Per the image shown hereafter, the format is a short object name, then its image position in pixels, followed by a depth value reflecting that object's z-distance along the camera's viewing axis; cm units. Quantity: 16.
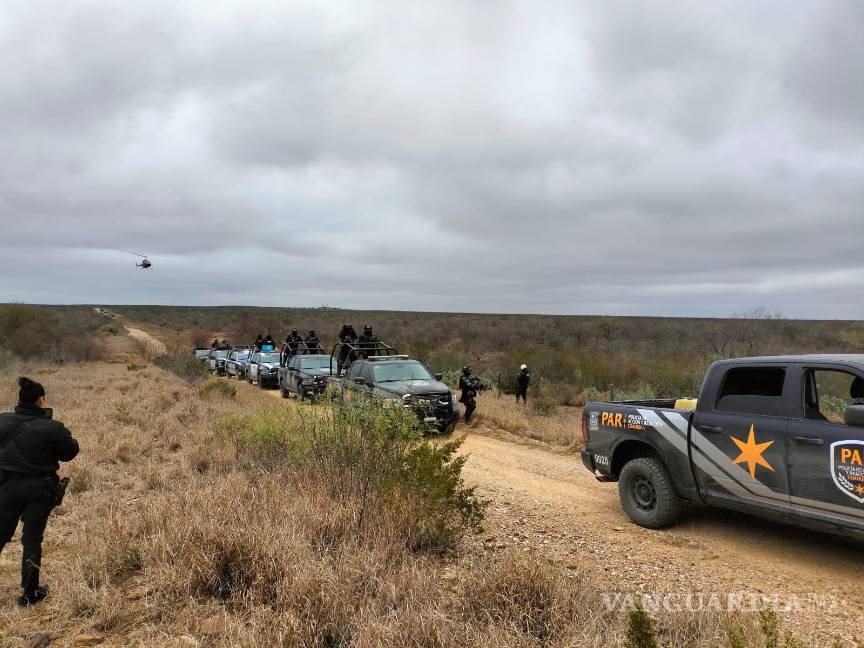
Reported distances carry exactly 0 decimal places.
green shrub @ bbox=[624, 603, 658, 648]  281
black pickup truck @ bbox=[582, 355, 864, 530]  457
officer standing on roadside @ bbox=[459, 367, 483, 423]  1335
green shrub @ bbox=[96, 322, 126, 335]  5730
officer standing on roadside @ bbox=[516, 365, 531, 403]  1638
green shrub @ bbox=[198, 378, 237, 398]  1705
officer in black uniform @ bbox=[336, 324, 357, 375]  1619
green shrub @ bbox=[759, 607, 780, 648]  265
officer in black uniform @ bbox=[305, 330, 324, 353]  2217
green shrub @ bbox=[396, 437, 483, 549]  499
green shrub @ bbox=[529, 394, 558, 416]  1483
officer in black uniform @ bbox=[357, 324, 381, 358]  1591
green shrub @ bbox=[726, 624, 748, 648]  271
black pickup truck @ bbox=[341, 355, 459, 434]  1145
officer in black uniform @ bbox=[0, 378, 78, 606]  434
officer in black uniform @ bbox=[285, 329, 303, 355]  2185
